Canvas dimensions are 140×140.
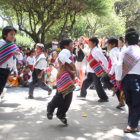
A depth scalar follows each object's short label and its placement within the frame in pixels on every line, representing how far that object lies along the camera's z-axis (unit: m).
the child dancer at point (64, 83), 4.55
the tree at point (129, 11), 38.12
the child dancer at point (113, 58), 6.06
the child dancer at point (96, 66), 6.78
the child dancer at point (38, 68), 7.54
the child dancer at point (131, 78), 4.35
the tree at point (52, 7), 15.16
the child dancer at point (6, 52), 5.38
